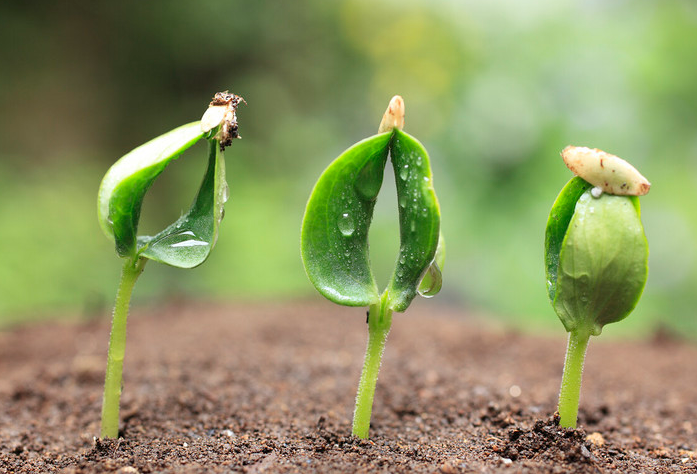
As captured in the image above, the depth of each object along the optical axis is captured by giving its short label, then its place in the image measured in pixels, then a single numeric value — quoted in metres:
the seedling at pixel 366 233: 0.27
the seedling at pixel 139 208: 0.28
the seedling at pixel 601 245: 0.27
